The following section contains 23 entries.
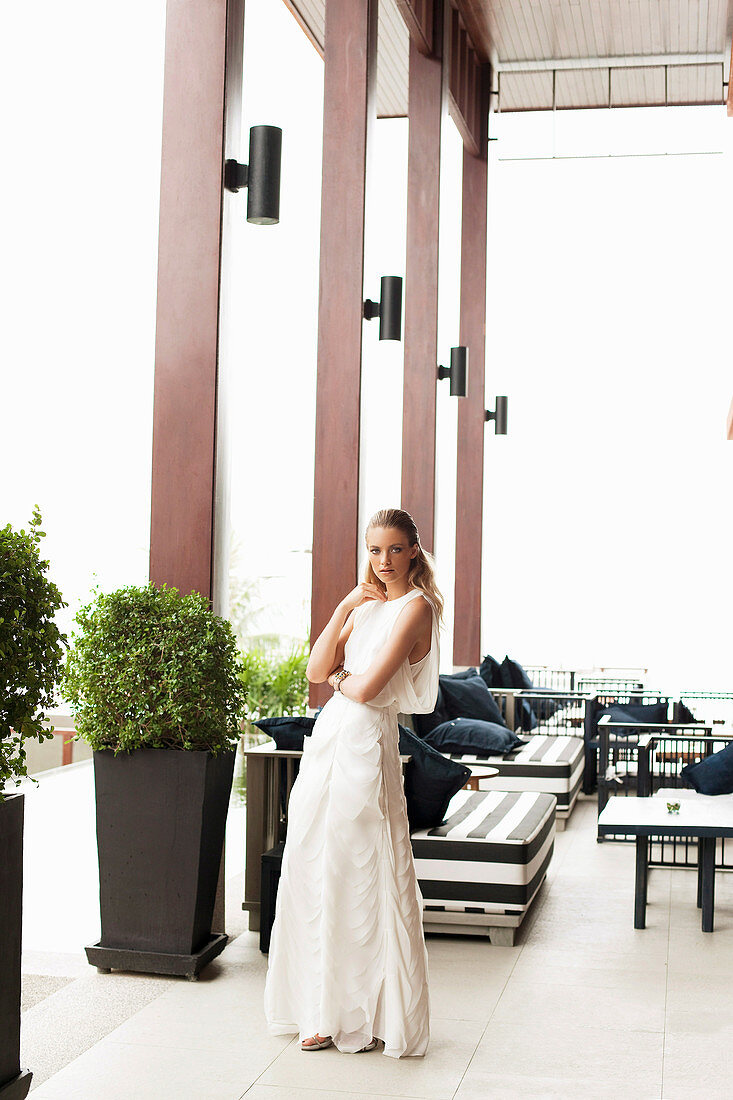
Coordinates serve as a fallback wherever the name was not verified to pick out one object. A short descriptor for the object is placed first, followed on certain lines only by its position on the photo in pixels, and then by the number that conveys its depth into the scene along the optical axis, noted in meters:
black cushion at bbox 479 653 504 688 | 9.49
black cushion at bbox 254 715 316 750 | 4.78
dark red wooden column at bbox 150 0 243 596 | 4.67
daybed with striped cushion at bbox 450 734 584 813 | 7.15
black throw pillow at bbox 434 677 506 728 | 8.10
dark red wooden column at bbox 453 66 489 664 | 10.42
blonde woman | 3.37
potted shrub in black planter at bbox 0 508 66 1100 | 2.60
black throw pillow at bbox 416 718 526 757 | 7.47
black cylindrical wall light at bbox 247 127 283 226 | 4.55
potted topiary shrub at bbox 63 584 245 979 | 4.06
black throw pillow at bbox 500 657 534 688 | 9.54
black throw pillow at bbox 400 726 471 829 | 4.82
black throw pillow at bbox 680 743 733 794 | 5.37
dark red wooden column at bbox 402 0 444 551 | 8.48
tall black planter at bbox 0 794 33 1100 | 2.62
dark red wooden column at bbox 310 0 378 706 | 6.53
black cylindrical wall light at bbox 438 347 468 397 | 8.65
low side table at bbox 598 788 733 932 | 4.72
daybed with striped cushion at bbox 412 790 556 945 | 4.57
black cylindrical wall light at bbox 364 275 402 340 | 6.62
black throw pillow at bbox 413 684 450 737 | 7.70
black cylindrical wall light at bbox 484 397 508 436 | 10.50
